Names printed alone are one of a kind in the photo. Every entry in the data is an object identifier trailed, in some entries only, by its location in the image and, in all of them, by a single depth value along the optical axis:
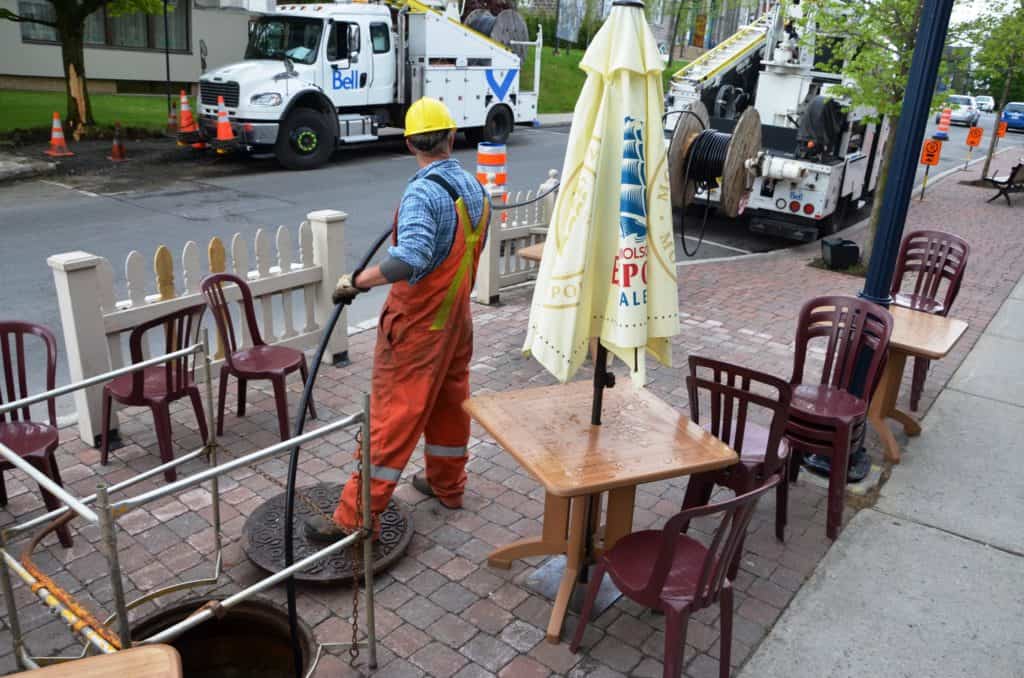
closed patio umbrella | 3.17
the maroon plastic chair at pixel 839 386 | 4.39
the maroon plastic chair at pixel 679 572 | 2.89
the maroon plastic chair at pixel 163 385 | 4.48
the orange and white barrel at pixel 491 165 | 8.43
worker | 3.67
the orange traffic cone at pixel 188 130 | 14.62
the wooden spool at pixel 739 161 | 4.96
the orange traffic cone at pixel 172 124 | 17.27
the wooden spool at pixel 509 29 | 18.08
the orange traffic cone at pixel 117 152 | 14.29
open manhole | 3.05
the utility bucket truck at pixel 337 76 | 13.98
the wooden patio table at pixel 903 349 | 5.02
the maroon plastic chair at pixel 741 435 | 3.82
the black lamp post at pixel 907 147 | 4.53
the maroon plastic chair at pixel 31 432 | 3.85
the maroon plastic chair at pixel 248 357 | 4.90
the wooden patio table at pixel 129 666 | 1.93
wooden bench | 15.73
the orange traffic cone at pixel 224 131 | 13.92
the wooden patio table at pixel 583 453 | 3.27
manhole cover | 3.75
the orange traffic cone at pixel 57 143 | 14.05
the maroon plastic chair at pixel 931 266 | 6.18
